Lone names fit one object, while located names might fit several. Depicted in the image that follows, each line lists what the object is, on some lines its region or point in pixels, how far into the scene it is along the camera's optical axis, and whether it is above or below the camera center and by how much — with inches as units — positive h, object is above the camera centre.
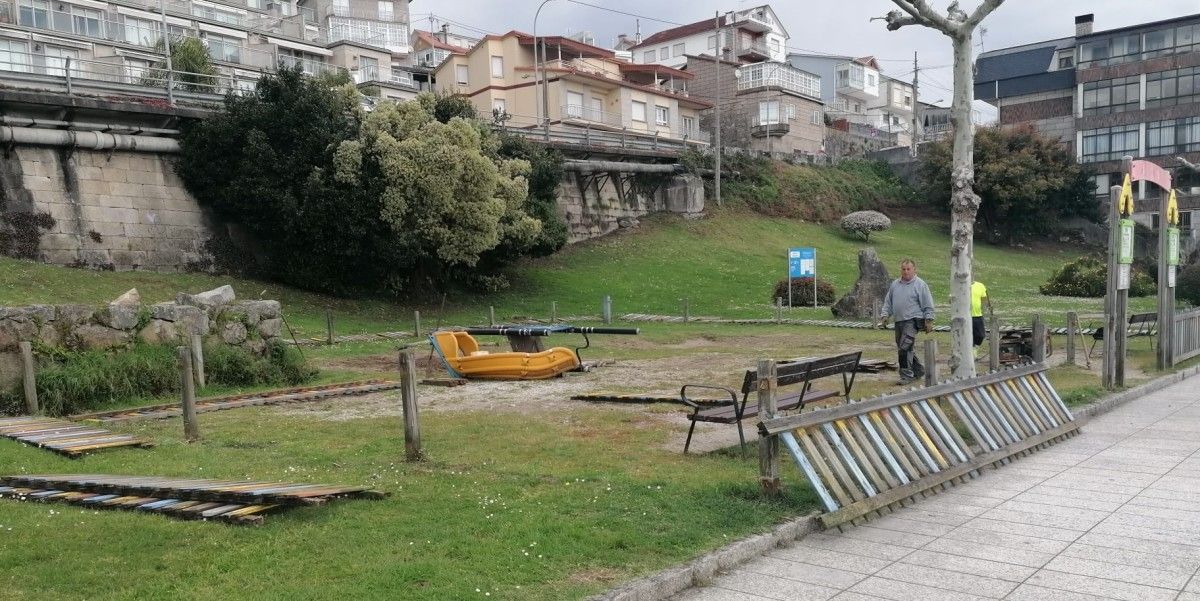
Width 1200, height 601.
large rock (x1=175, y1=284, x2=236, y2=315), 533.3 -31.9
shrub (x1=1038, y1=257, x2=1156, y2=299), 1261.1 -96.0
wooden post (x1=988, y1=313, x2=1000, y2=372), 433.7 -62.0
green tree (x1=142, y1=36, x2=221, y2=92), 1494.8 +335.2
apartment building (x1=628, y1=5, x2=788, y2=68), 2876.5 +618.0
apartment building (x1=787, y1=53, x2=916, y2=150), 2966.8 +449.8
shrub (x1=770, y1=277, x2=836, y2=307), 1157.1 -88.2
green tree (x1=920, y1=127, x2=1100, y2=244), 1851.6 +70.2
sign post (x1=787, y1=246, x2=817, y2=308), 1122.0 -46.3
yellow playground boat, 544.4 -77.1
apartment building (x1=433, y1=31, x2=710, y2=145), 2016.5 +334.8
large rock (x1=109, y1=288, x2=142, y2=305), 506.9 -28.7
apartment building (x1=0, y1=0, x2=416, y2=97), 1649.9 +450.4
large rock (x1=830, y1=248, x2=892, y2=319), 995.3 -74.1
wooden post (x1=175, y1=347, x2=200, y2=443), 348.5 -58.4
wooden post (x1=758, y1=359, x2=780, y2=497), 241.3 -63.7
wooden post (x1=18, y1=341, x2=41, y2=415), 417.7 -59.5
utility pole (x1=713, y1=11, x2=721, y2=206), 1777.8 +108.6
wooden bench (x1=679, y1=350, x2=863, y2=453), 302.0 -60.4
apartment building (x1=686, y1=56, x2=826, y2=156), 2375.7 +323.0
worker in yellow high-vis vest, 542.3 -55.7
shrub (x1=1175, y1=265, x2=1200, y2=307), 1081.1 -89.8
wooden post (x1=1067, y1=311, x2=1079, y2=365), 568.4 -76.5
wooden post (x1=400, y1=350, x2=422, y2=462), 289.1 -55.2
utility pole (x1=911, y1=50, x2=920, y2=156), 2420.0 +321.7
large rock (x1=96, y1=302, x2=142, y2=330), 474.0 -35.0
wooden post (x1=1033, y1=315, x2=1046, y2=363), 457.4 -63.4
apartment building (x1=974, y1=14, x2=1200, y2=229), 1950.1 +277.1
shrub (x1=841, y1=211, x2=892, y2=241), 1772.9 -1.0
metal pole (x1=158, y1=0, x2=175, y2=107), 1047.7 +184.5
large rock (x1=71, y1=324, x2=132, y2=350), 465.4 -45.4
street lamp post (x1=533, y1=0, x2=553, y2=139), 1951.3 +331.0
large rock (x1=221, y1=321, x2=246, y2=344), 532.7 -51.8
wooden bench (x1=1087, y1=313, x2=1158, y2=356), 640.4 -100.3
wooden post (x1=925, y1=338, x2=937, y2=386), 319.3 -51.4
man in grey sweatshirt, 479.2 -47.2
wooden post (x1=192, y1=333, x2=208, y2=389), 497.0 -63.2
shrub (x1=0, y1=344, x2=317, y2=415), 435.5 -67.6
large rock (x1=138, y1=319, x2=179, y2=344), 492.1 -46.4
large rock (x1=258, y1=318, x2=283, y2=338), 550.9 -51.5
